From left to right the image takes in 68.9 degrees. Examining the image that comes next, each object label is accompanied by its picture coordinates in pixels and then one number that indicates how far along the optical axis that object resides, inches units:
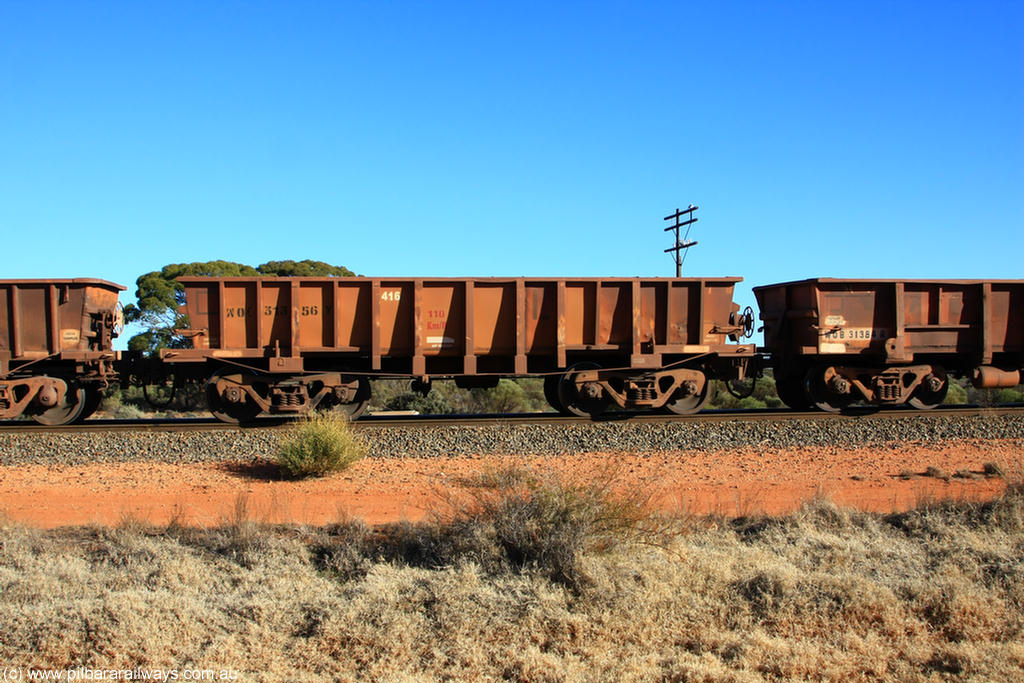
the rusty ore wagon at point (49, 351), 525.3
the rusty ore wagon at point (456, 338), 530.3
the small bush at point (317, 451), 396.2
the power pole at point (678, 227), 1354.6
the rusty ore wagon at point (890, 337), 570.6
